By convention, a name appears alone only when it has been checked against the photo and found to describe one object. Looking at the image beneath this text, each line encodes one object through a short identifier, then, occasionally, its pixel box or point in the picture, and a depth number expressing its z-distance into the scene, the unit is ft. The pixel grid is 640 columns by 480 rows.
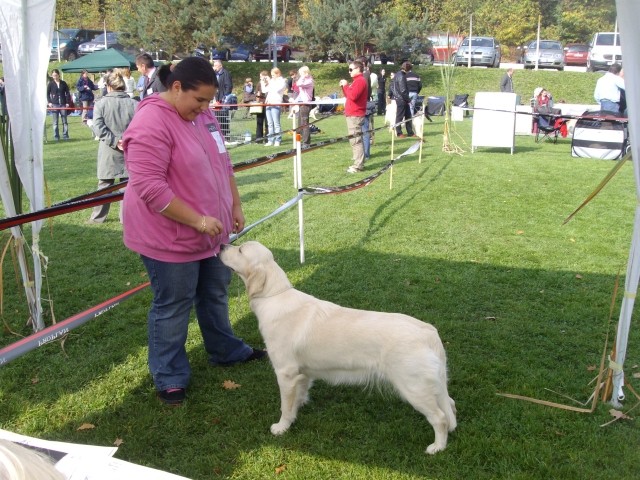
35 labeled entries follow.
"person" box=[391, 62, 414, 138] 52.03
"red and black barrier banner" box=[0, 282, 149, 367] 9.72
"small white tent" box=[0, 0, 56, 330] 13.28
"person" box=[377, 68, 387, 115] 80.43
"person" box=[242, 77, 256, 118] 63.93
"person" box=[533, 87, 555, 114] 59.62
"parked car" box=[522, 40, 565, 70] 107.04
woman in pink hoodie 10.40
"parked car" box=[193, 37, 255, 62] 113.00
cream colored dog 9.83
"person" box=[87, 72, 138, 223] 25.16
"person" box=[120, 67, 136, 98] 57.17
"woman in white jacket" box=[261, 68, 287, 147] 51.03
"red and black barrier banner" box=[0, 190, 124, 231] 10.43
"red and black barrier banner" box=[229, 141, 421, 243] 19.72
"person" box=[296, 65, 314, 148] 53.67
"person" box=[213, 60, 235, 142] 48.60
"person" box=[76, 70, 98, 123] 72.38
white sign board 46.62
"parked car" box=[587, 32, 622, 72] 78.18
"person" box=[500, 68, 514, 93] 66.69
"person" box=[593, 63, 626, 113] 44.11
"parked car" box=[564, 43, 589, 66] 111.28
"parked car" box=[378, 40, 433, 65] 118.32
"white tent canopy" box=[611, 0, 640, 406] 9.78
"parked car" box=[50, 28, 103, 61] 118.42
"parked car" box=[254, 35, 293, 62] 122.21
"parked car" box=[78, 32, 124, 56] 120.57
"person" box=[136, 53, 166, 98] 32.29
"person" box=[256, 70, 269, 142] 53.16
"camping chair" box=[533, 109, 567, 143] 55.21
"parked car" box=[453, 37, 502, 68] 105.60
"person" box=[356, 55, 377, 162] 43.51
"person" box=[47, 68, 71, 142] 65.73
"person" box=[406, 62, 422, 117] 60.97
